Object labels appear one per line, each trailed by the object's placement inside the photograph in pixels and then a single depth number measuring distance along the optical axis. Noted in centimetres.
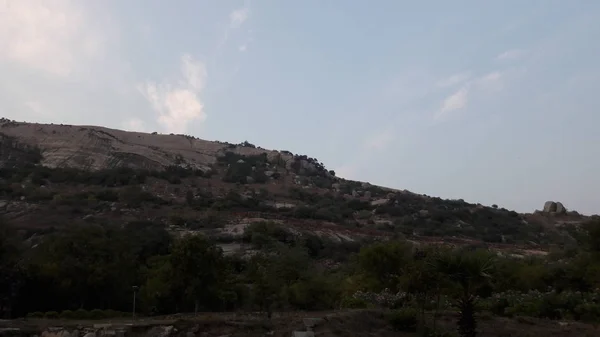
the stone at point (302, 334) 1608
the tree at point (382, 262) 3148
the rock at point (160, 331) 1612
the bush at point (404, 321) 1872
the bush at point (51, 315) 2122
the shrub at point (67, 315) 2109
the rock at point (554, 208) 9138
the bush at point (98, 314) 2153
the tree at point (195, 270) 2409
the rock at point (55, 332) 1611
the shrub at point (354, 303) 2488
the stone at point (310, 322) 1679
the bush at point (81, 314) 2125
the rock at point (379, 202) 8389
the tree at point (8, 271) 2375
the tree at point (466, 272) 1719
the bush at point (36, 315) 2174
